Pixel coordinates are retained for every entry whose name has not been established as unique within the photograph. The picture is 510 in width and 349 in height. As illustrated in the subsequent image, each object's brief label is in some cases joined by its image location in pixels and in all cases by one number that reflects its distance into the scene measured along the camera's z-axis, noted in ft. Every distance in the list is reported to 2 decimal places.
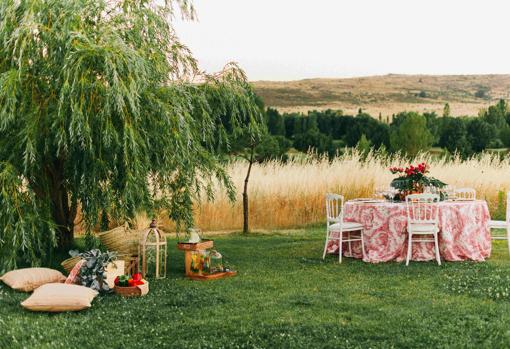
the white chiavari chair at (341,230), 29.25
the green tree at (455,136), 81.41
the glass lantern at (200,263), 26.89
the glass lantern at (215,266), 26.99
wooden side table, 26.53
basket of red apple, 23.24
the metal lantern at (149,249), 26.32
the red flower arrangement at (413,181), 30.35
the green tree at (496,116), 88.48
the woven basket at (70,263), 26.13
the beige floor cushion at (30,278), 24.30
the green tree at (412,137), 74.59
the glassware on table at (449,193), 31.21
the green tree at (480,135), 82.38
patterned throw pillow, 23.89
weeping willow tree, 24.29
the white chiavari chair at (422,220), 28.17
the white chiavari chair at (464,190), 33.46
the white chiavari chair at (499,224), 30.53
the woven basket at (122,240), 28.60
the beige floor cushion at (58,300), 21.30
